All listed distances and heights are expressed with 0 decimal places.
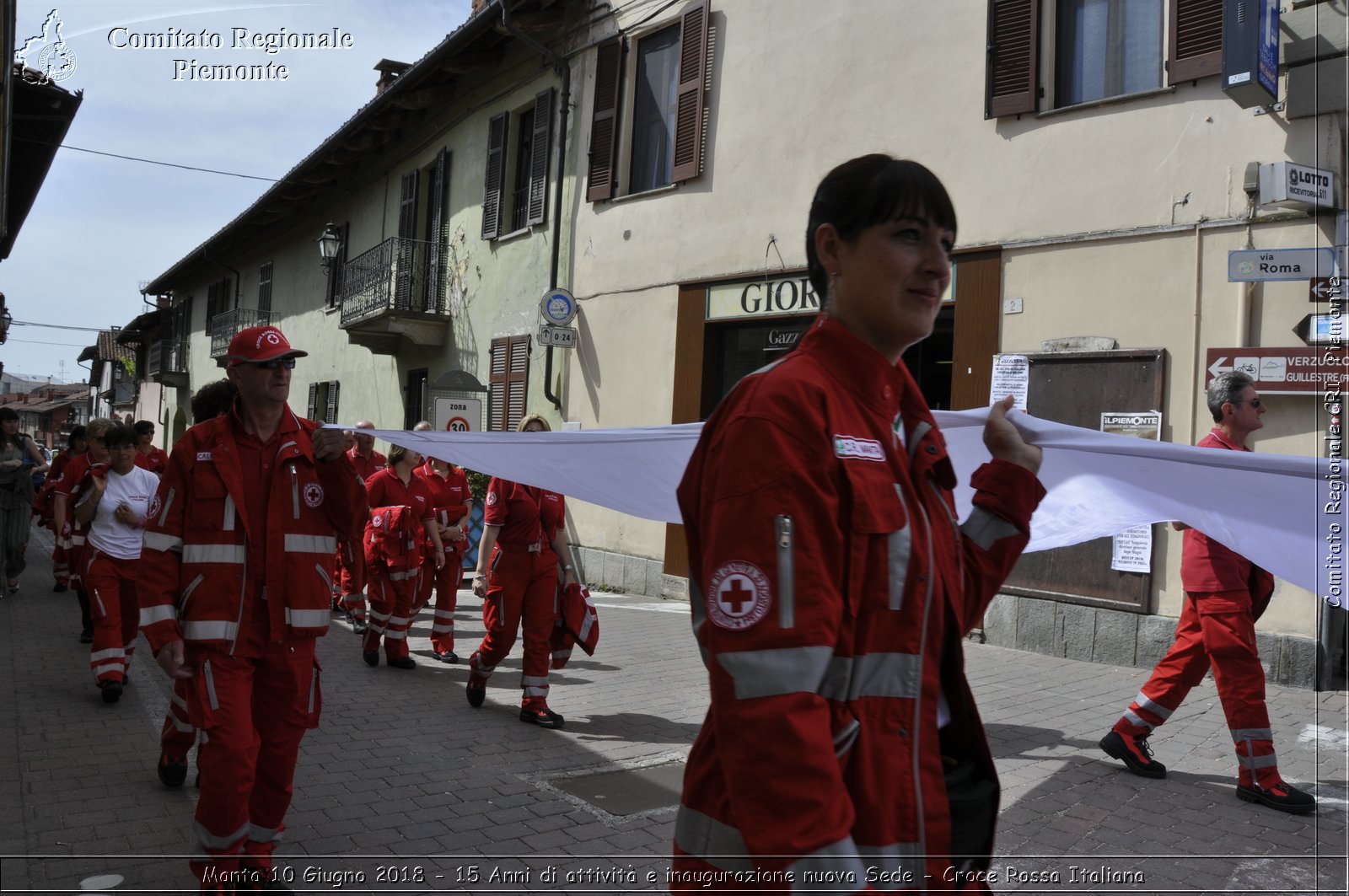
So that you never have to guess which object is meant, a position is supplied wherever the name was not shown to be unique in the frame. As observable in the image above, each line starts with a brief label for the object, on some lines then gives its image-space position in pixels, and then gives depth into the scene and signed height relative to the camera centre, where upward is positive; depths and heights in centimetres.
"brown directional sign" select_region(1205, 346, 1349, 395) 789 +131
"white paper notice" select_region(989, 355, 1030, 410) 990 +137
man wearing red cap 380 -40
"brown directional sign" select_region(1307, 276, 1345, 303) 785 +187
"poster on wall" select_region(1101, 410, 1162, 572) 891 -6
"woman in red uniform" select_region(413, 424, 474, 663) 937 -46
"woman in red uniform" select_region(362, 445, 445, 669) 889 -52
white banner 282 +11
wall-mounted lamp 2164 +494
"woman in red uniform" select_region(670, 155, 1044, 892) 155 -13
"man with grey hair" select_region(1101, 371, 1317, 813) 524 -49
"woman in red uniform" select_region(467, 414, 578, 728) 693 -56
